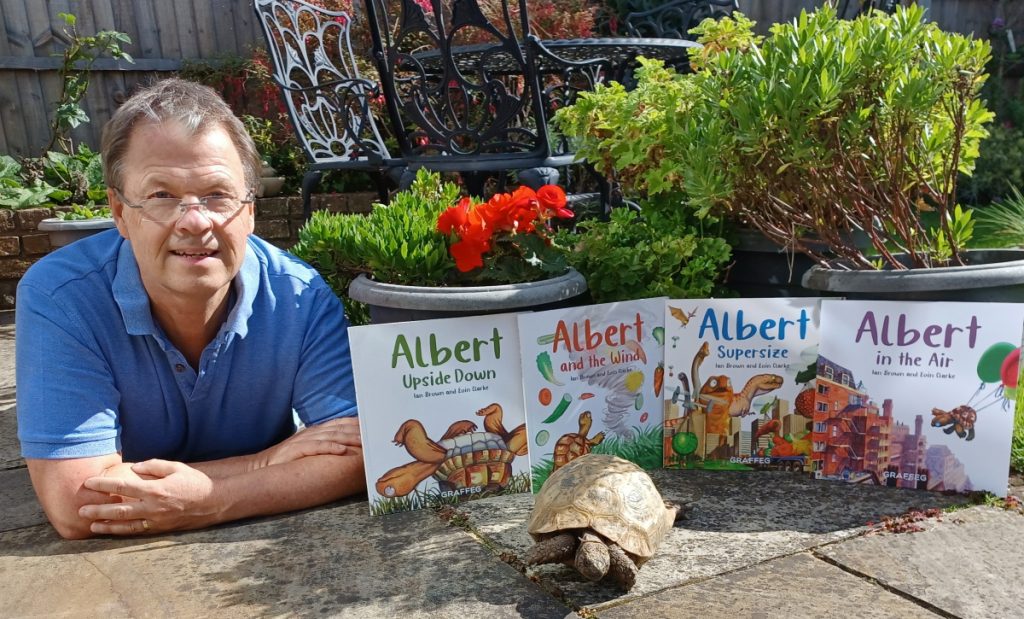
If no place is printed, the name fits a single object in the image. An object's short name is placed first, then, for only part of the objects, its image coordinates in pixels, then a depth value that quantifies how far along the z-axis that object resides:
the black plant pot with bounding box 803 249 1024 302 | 2.05
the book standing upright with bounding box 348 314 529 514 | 2.09
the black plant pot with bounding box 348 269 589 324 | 2.12
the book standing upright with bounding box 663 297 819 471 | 2.24
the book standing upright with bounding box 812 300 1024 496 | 2.07
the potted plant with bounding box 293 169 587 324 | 2.14
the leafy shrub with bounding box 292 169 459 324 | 2.27
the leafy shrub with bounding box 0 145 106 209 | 4.98
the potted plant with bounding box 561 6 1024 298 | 2.08
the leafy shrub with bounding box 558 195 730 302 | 2.48
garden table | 3.13
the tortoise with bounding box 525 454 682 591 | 1.63
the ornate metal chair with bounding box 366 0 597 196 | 2.97
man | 1.92
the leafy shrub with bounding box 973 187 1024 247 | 4.85
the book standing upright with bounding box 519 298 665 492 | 2.18
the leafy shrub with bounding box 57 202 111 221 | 4.33
